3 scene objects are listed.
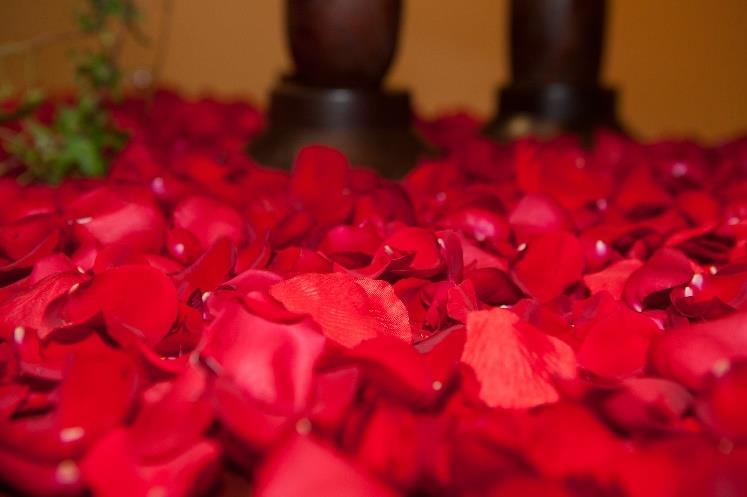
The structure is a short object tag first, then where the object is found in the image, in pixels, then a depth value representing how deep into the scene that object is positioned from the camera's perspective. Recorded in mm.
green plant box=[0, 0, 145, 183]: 780
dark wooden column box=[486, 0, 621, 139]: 1012
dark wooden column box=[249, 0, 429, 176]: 816
